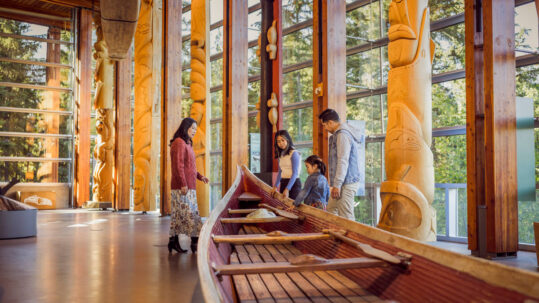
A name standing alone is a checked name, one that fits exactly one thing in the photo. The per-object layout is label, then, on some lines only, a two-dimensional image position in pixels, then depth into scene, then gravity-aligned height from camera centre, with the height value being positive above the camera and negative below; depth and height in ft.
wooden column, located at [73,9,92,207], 49.75 +5.39
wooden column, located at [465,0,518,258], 14.39 +0.62
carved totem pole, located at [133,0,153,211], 37.65 +3.72
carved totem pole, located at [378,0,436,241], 15.25 +0.93
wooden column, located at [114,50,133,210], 42.09 +2.36
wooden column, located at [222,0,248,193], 27.14 +4.07
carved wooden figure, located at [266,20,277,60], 23.40 +5.77
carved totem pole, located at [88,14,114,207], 44.68 +3.03
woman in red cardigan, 17.15 -0.95
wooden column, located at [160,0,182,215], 34.04 +5.25
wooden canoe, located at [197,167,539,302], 5.17 -1.44
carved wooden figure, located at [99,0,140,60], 21.02 +6.91
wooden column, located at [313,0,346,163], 19.85 +3.93
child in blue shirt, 14.82 -0.69
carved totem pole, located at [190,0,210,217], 30.32 +4.49
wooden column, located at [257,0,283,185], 23.36 +3.74
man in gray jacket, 14.29 -0.07
